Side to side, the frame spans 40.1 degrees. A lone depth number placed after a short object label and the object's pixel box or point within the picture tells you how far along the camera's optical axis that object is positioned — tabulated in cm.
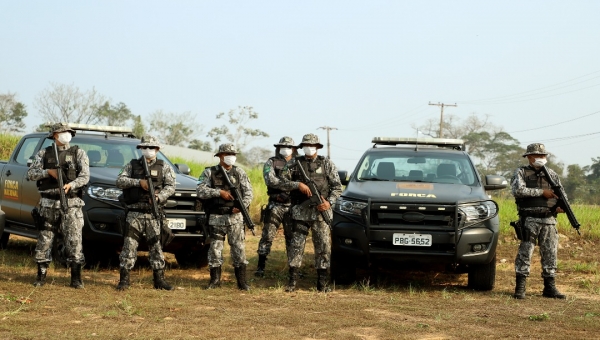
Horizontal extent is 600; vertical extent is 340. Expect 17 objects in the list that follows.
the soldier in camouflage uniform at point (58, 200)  873
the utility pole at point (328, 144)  5873
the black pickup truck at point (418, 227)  886
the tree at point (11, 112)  5175
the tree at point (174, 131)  5891
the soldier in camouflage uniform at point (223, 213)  905
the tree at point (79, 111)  4566
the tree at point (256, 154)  6669
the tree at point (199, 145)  5931
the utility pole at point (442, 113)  5396
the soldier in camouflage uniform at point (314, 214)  916
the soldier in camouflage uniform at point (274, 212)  1066
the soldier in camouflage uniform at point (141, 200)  871
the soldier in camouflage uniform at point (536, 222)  904
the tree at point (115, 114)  5081
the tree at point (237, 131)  5456
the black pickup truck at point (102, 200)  965
